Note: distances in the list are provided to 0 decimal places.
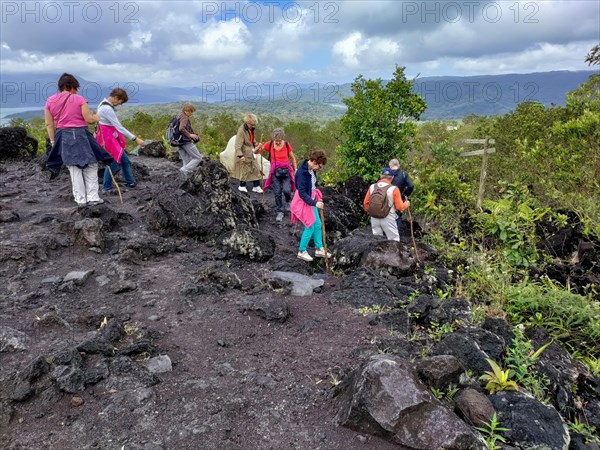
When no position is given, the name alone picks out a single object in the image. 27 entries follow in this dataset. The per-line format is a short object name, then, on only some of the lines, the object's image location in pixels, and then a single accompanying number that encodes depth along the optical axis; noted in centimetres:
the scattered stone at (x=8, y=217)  781
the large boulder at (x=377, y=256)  720
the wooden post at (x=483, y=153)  1378
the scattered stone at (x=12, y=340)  439
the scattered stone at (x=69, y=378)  379
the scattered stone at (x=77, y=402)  368
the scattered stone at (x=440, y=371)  398
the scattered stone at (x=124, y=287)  576
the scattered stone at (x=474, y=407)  367
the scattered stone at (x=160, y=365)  425
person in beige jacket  988
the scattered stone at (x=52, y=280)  587
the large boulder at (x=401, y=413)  331
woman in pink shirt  755
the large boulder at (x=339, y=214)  991
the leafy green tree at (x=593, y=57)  1465
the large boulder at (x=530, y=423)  353
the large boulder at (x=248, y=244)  732
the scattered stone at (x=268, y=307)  539
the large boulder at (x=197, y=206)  776
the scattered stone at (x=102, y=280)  596
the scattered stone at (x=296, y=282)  629
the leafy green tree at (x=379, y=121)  1248
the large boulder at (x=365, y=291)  595
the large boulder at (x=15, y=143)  1386
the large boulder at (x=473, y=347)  439
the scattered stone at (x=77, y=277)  586
